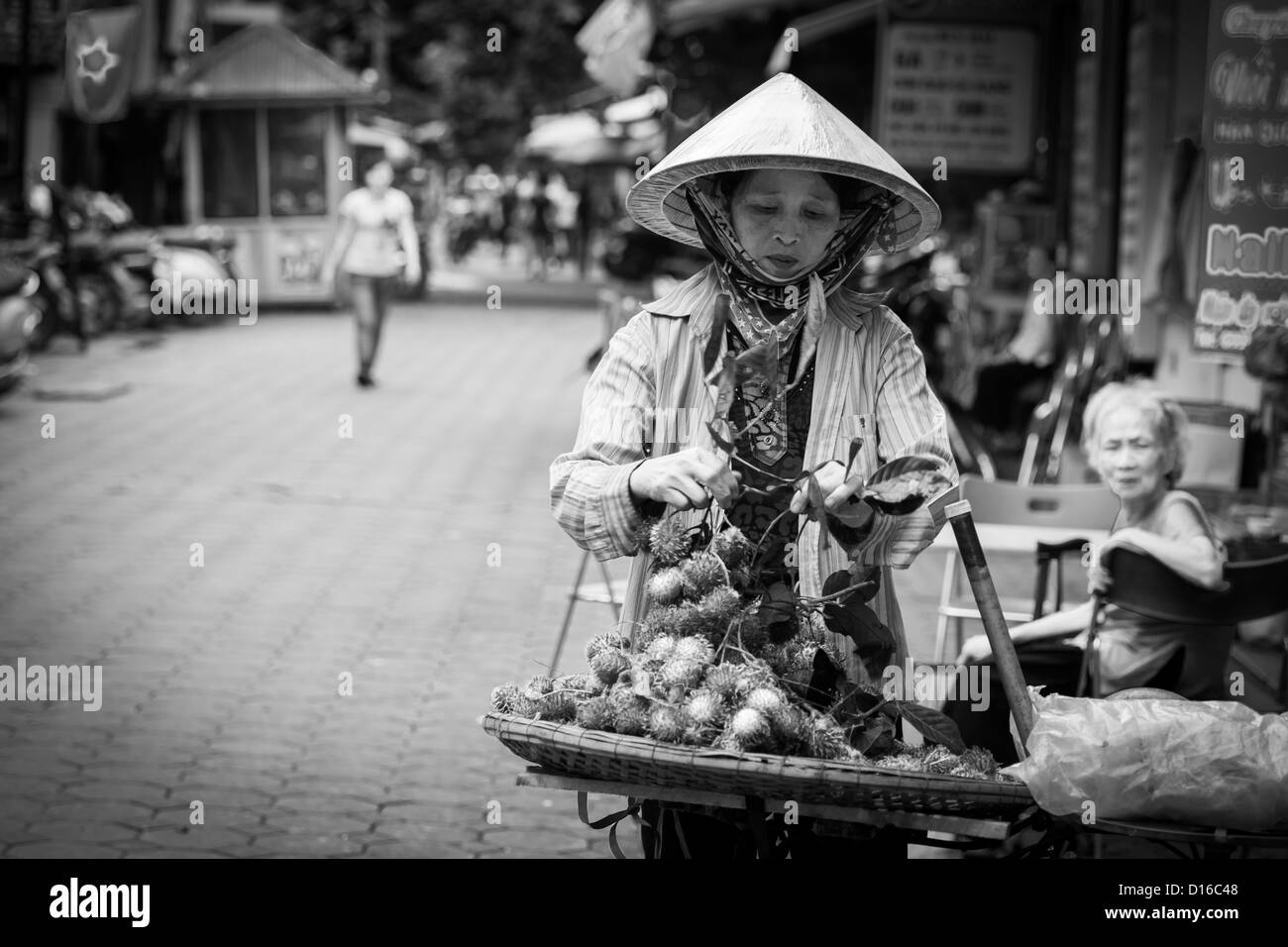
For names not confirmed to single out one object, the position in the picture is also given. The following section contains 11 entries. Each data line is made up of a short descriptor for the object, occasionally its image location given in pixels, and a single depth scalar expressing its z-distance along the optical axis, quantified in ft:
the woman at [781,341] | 9.32
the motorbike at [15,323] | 44.21
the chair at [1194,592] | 14.28
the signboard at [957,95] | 37.52
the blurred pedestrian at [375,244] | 49.83
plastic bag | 9.12
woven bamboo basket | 8.11
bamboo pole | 9.18
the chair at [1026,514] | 19.54
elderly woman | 14.87
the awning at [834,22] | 37.52
